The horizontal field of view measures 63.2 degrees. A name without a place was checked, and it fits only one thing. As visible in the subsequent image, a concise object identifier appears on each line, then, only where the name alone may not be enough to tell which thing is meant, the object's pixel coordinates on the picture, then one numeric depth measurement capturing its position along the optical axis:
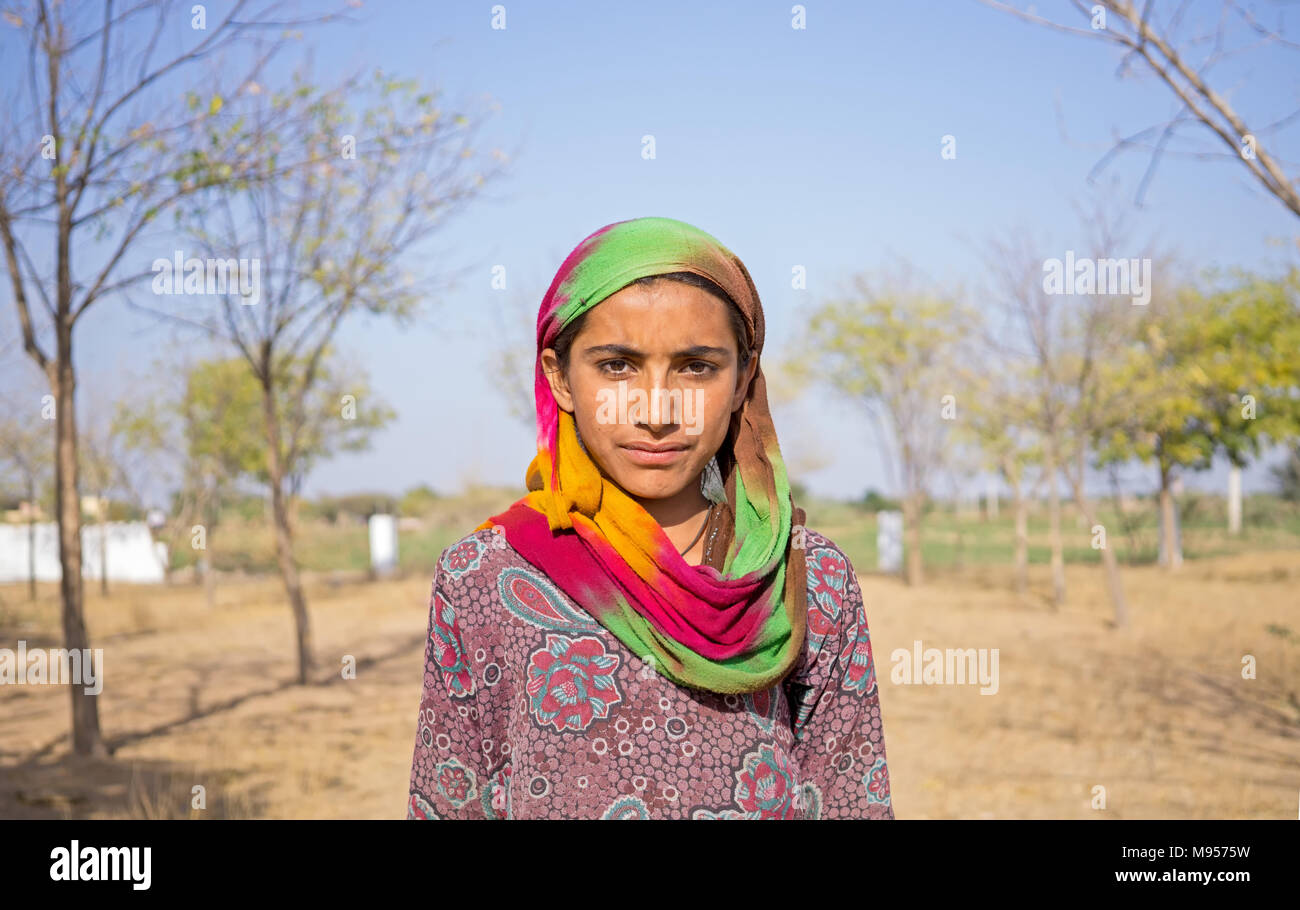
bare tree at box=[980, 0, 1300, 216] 3.73
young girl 1.41
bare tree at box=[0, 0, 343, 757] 6.59
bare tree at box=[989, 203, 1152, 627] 14.09
